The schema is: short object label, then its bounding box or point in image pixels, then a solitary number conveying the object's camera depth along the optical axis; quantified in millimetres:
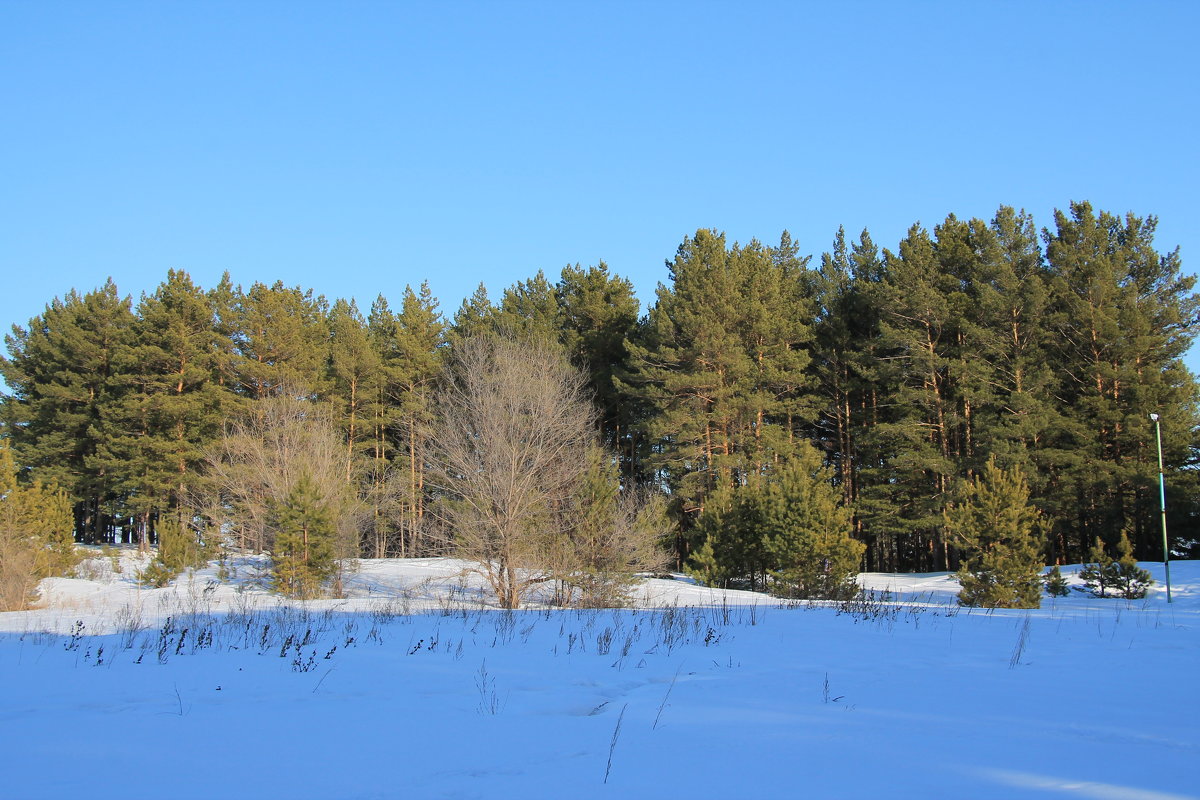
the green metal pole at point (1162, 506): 22706
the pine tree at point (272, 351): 37641
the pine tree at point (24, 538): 18219
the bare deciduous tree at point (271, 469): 27094
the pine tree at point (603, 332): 39938
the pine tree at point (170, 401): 37375
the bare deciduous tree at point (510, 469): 21156
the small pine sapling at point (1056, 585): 23562
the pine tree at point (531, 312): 38344
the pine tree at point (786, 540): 21609
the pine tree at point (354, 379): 40156
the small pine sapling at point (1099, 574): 23375
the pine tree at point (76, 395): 39625
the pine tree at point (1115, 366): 30531
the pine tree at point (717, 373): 33750
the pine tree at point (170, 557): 25016
